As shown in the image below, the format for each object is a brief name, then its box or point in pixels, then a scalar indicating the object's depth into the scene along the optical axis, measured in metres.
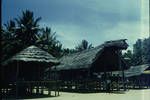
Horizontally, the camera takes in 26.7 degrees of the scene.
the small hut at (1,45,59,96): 18.44
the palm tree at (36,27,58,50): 34.59
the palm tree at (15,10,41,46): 33.88
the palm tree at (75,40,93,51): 50.30
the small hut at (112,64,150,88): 34.62
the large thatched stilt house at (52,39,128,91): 24.27
